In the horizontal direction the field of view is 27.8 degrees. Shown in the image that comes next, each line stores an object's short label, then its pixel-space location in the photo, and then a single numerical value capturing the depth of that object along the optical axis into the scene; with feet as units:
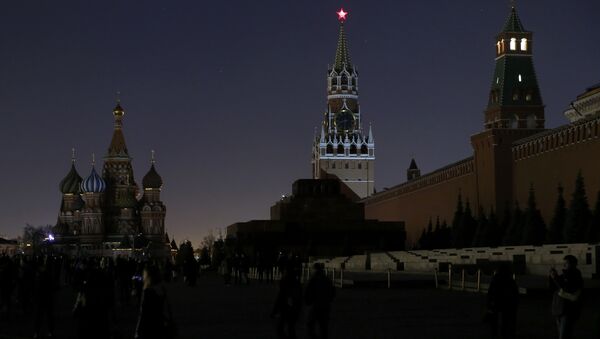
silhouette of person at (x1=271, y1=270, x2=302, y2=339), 46.62
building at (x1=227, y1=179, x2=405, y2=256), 217.97
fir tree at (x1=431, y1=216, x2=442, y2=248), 195.72
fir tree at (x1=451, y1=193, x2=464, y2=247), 182.80
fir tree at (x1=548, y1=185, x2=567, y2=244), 138.82
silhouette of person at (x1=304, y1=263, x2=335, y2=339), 45.27
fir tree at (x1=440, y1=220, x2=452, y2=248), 192.28
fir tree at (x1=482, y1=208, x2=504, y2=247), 164.55
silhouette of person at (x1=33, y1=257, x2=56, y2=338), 52.42
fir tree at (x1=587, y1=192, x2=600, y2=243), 123.75
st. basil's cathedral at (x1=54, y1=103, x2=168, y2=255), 365.61
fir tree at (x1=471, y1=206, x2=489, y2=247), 167.55
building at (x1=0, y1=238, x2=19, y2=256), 438.94
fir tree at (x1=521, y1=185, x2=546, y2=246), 145.59
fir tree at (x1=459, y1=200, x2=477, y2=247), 180.65
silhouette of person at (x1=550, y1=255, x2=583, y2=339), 39.01
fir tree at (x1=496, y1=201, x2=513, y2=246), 160.25
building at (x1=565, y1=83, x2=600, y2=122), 249.63
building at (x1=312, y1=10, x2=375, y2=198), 459.73
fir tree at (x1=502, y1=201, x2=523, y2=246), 152.15
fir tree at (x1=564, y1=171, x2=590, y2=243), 131.95
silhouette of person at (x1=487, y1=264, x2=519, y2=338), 46.60
